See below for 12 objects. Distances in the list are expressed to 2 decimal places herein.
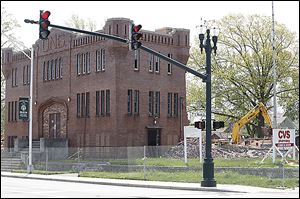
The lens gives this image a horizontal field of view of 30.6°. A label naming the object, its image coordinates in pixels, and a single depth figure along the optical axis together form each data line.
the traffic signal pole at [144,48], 21.52
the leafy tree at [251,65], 55.53
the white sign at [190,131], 36.94
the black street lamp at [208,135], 25.09
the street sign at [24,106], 41.56
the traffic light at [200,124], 25.91
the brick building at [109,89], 45.88
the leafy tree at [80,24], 71.69
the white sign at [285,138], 26.10
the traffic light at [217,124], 25.84
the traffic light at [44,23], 20.97
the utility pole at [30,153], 38.62
